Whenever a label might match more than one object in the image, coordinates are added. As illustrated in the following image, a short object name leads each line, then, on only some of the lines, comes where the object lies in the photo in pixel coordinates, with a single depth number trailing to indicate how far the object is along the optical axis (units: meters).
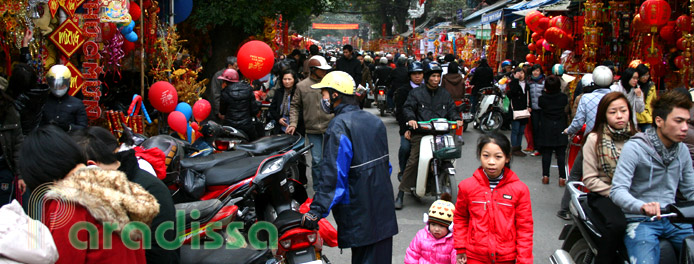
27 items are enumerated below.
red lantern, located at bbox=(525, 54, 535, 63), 16.66
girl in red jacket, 3.69
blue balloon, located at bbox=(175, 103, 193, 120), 8.70
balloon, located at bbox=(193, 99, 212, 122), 8.87
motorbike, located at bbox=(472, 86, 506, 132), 13.27
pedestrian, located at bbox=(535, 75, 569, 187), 8.42
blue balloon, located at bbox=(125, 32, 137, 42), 8.49
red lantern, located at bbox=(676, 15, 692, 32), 9.54
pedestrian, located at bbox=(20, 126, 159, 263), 2.24
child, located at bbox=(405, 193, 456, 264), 4.20
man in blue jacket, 3.91
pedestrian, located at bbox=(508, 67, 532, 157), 10.57
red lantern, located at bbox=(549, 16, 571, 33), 13.84
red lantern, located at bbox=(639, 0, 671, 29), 9.73
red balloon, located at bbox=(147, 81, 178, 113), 8.45
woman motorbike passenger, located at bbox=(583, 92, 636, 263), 4.21
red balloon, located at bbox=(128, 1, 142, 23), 8.41
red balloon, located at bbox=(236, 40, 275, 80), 8.73
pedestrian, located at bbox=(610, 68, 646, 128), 7.58
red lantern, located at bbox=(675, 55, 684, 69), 9.89
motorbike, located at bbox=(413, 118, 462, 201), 6.71
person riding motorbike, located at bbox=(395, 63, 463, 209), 6.93
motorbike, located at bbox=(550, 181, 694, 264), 3.67
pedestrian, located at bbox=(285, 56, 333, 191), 7.44
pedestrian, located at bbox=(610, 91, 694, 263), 3.66
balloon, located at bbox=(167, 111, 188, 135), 8.05
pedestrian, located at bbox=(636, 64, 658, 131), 7.78
